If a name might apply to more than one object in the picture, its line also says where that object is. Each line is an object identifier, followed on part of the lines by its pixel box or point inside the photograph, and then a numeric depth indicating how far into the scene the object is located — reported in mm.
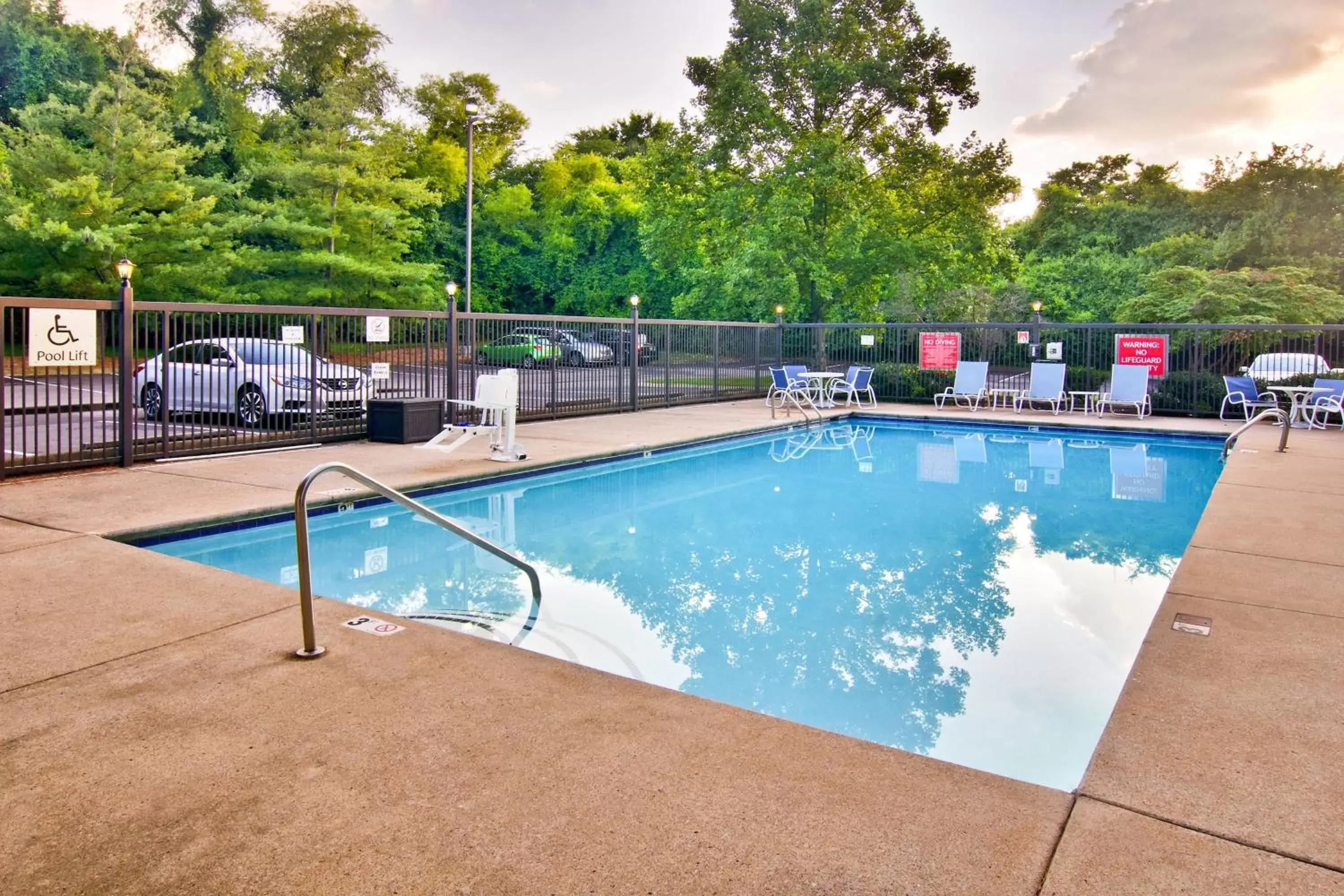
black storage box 11391
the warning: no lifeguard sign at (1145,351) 17891
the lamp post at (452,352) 12273
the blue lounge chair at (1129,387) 17156
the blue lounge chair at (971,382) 18703
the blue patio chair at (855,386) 19312
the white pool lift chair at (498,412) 10180
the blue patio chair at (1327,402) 14898
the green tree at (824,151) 22641
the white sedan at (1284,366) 17375
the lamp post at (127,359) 8969
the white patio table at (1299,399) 14844
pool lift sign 8227
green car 13469
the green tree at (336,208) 27922
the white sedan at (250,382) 10664
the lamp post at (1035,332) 19047
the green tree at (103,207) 23797
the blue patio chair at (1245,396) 16250
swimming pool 4301
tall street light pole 23447
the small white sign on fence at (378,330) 11602
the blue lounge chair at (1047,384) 17703
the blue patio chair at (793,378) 17469
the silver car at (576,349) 15312
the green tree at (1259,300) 26359
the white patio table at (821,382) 18209
